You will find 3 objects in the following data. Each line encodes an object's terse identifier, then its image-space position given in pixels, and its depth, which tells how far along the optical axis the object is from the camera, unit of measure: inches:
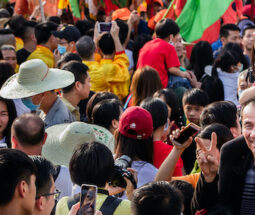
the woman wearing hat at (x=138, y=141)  239.0
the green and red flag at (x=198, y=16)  510.1
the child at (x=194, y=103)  328.4
